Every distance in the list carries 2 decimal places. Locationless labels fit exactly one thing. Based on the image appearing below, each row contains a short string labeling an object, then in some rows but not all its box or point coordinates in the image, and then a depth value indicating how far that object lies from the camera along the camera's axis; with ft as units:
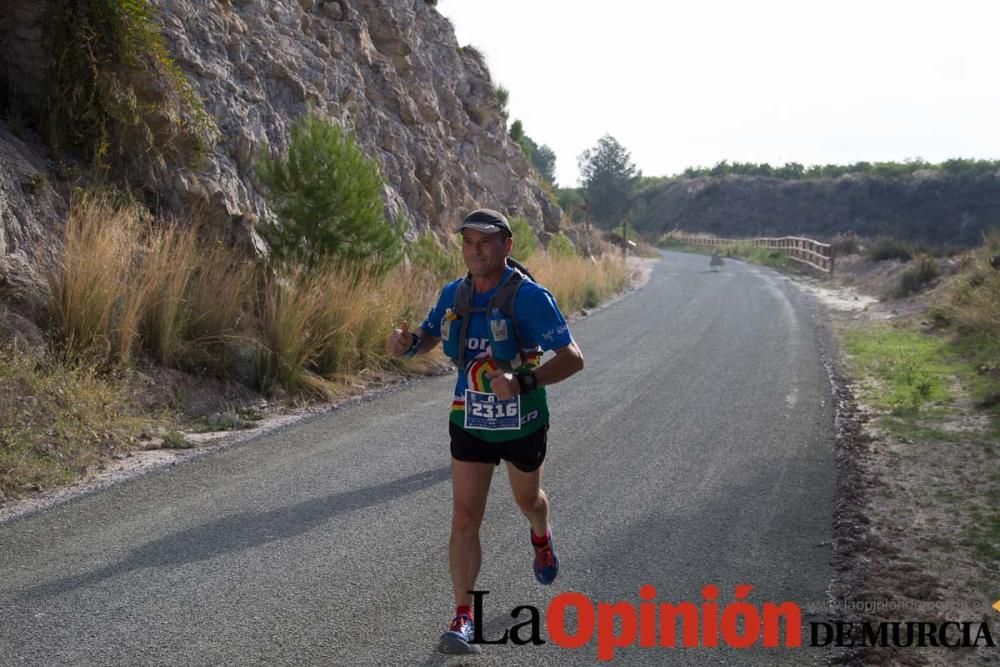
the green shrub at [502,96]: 109.95
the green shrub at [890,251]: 96.84
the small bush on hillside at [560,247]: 84.25
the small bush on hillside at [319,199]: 37.96
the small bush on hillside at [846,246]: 120.88
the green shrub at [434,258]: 51.52
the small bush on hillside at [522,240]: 66.21
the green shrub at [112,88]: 32.91
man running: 12.80
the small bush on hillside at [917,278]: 70.54
